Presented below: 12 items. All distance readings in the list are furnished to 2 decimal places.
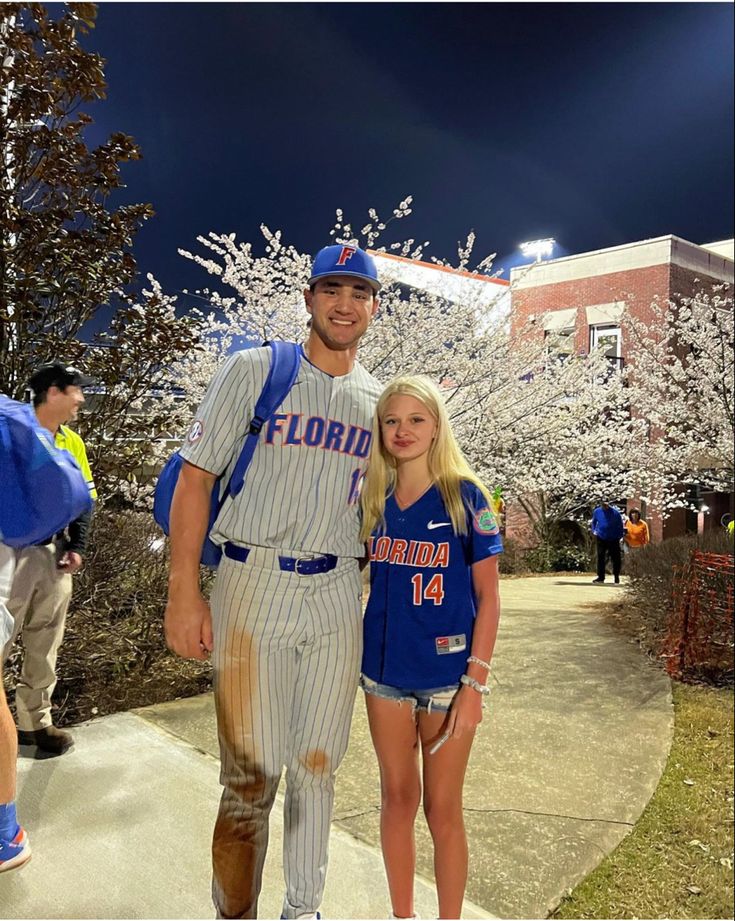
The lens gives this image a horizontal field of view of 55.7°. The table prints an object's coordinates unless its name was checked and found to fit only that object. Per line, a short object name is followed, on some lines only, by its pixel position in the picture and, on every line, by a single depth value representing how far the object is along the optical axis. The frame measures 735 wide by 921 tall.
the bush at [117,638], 4.54
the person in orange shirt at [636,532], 13.60
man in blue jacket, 11.89
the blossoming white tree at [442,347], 8.15
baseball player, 1.96
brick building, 16.97
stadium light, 20.59
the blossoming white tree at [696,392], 10.25
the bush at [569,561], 15.39
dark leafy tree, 3.73
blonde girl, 2.10
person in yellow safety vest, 3.16
